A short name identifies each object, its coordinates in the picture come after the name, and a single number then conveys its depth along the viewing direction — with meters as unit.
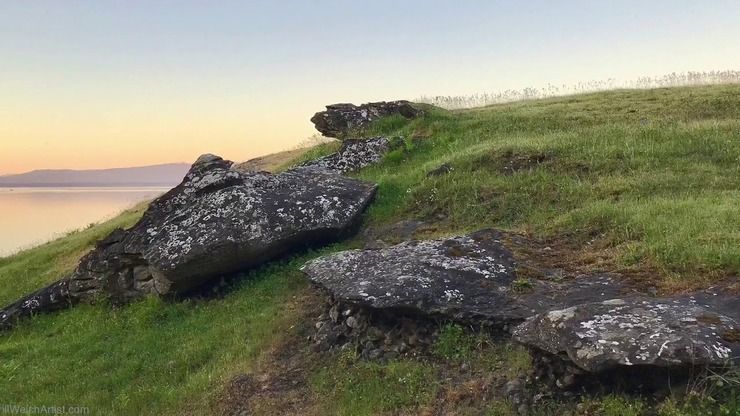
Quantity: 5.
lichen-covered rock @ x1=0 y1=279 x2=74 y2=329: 13.81
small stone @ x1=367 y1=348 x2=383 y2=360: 8.33
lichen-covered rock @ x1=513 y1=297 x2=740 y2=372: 5.58
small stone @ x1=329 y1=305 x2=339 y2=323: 9.39
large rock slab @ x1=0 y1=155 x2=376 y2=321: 11.88
